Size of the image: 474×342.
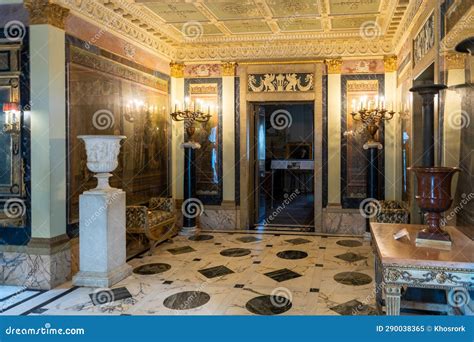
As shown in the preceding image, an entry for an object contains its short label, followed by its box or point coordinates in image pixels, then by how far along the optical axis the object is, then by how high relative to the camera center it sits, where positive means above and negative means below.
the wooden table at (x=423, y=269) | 2.54 -0.66
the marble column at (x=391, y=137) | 7.45 +0.50
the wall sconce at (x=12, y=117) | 4.74 +0.58
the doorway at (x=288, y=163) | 10.66 +0.06
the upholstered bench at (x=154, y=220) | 5.98 -0.84
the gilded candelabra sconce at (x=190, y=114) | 7.38 +0.94
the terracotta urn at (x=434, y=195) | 2.85 -0.22
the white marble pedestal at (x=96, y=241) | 4.72 -0.87
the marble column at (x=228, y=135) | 8.02 +0.60
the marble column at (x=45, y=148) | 4.70 +0.22
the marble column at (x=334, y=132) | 7.67 +0.62
